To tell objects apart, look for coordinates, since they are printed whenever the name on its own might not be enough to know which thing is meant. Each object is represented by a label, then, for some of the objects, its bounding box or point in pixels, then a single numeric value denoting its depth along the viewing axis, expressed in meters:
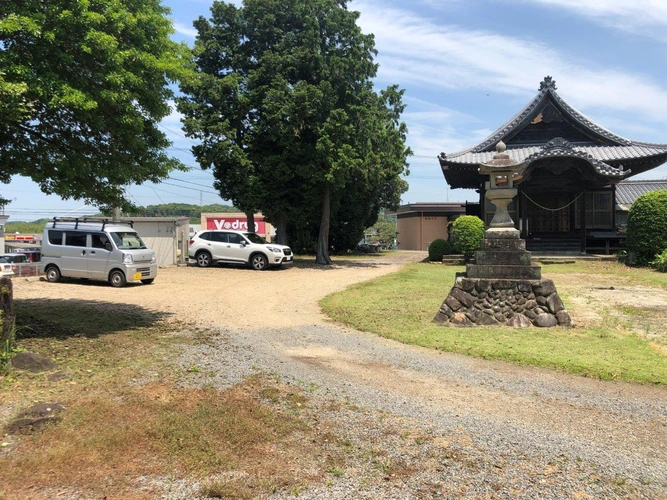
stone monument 8.32
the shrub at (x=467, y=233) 20.94
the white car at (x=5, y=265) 15.64
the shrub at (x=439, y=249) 23.38
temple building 22.66
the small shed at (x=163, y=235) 20.81
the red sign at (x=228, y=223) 43.88
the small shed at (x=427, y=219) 41.59
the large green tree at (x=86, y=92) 5.50
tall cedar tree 19.91
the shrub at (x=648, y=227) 18.52
